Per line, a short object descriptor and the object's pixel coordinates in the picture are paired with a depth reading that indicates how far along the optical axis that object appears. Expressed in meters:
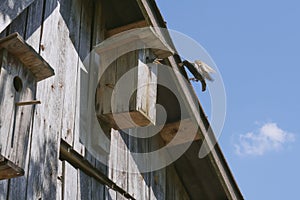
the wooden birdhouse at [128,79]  3.86
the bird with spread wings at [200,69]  4.51
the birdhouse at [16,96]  2.50
